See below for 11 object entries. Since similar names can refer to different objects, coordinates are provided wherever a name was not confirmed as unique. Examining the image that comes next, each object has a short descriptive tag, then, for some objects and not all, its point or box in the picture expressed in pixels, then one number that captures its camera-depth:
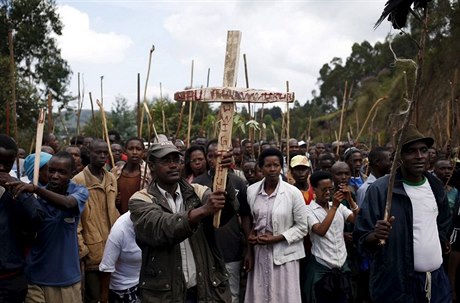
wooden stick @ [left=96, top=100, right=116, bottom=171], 5.61
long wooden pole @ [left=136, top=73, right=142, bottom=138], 5.63
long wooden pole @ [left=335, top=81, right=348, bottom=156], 7.73
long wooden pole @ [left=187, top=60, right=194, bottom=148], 6.07
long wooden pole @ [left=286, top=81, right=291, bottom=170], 6.68
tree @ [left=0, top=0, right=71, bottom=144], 15.89
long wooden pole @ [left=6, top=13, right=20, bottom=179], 3.73
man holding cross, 3.03
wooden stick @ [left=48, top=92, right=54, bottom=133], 6.16
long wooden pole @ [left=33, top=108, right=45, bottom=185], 3.49
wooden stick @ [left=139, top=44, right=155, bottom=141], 5.36
